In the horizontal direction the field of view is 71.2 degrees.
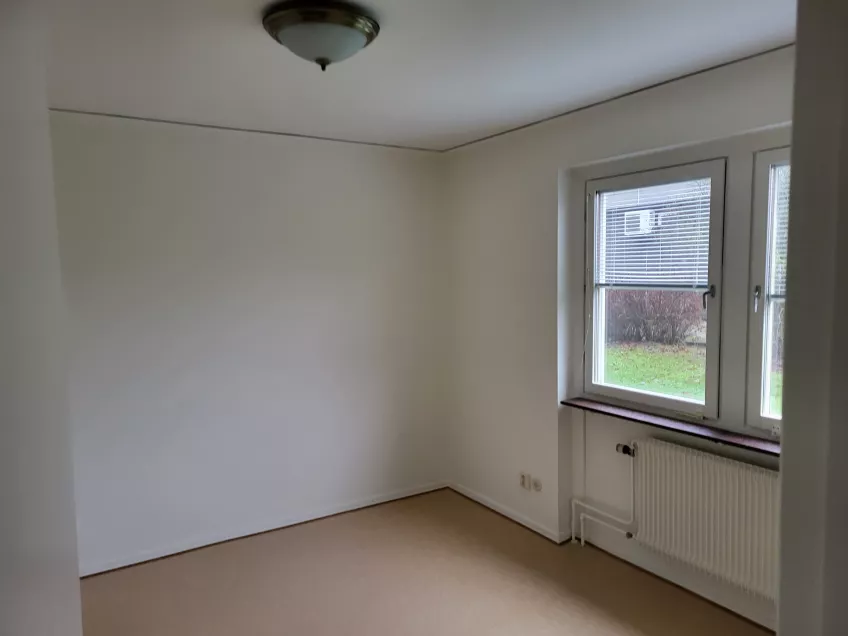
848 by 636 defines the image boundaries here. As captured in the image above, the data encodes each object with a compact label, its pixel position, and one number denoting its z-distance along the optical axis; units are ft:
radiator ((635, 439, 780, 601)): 8.44
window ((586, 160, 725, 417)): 9.26
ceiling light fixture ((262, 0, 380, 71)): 6.04
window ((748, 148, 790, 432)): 8.32
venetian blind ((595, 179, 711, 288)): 9.33
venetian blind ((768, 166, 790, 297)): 8.27
